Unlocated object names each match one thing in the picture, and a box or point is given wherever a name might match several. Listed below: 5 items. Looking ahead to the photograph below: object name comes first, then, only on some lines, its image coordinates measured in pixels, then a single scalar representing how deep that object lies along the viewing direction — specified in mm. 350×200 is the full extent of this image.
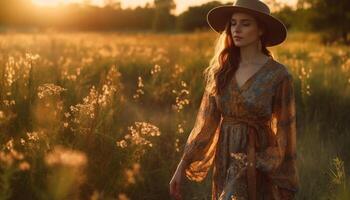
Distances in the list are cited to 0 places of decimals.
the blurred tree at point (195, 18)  49031
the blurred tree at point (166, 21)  38538
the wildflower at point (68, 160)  2404
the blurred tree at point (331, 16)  27641
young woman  3457
